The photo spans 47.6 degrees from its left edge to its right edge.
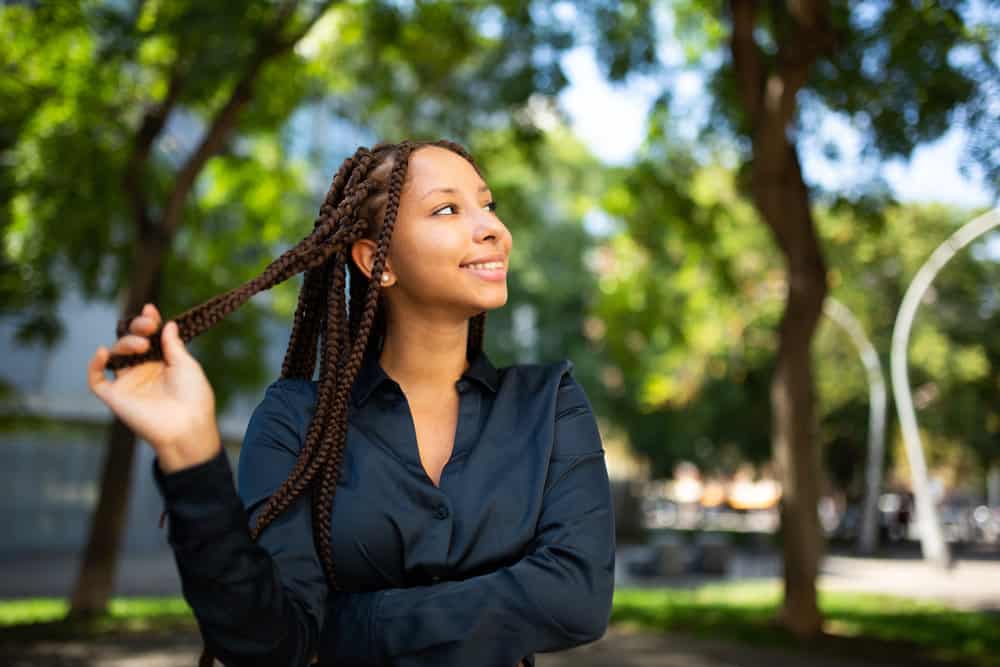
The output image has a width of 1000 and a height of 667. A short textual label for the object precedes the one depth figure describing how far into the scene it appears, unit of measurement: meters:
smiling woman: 1.61
